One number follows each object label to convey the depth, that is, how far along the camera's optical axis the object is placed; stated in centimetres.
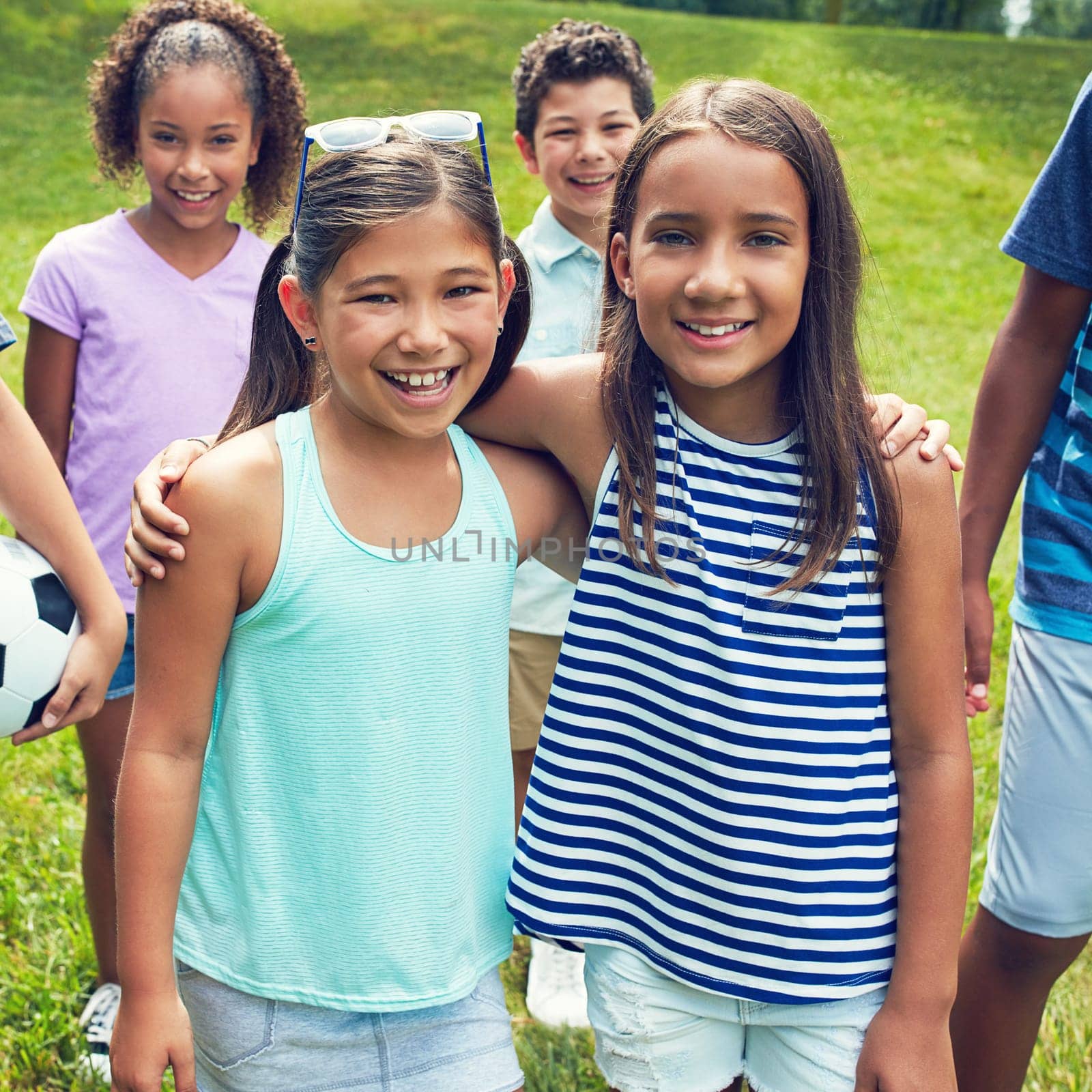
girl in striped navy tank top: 185
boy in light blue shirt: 303
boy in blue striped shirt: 227
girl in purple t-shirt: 287
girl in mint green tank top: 181
